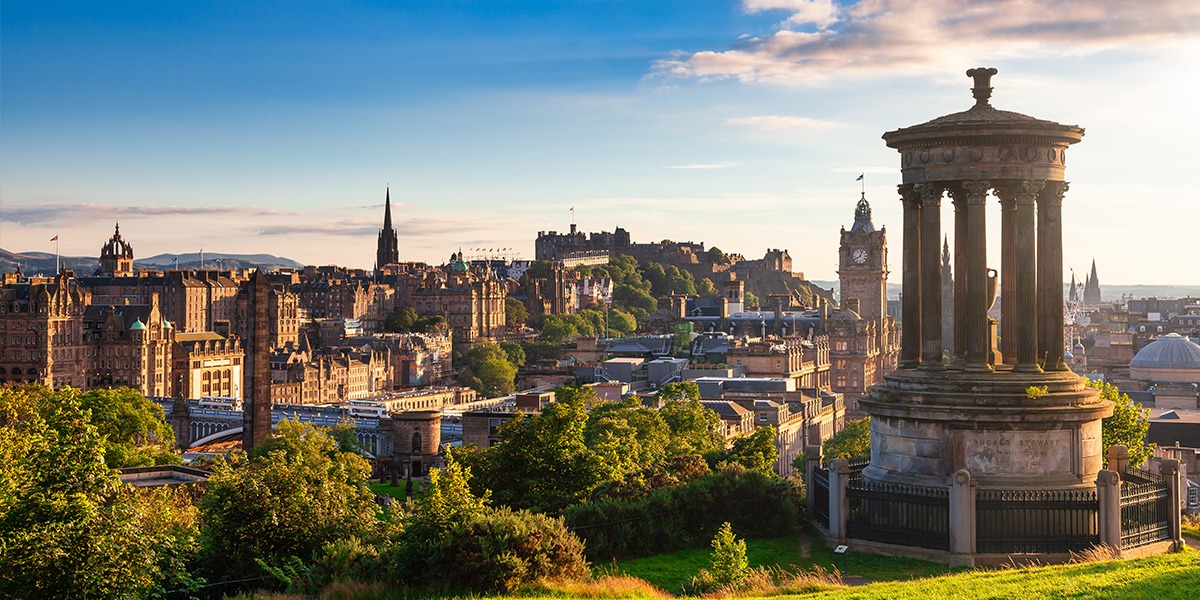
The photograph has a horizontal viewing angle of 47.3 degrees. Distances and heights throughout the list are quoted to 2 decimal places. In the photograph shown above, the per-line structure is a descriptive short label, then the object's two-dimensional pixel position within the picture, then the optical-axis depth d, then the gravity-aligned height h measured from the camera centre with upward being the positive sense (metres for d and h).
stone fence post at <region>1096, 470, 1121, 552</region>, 28.22 -4.00
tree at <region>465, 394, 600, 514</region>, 43.12 -4.82
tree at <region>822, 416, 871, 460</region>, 80.31 -7.91
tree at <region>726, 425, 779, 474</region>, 46.75 -5.21
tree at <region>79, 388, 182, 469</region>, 80.75 -7.30
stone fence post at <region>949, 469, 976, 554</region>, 28.39 -4.13
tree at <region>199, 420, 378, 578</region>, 27.78 -4.20
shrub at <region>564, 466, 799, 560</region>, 31.34 -4.72
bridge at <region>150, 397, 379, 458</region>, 128.38 -10.57
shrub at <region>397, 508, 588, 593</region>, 25.02 -4.45
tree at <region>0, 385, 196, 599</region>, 23.45 -3.81
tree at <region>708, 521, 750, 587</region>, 25.97 -4.73
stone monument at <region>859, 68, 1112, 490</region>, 30.34 -0.45
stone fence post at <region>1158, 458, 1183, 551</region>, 30.26 -3.98
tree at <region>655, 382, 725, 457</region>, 61.88 -5.81
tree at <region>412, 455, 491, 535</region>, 25.97 -3.70
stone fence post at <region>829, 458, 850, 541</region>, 30.61 -4.14
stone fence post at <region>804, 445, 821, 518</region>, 33.72 -3.88
